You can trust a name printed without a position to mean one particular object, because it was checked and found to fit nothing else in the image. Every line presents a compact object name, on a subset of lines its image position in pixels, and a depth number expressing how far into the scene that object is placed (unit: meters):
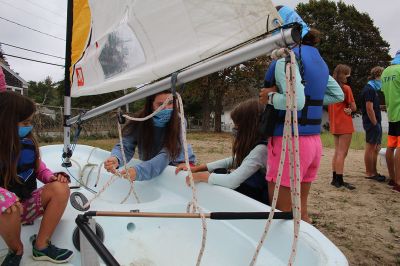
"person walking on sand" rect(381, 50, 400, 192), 3.44
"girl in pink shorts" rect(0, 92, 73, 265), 1.35
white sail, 1.15
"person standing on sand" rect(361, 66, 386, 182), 3.90
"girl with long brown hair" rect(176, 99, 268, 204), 1.85
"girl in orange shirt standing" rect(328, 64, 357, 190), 3.66
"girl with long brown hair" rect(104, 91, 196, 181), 2.15
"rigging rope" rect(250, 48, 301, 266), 0.90
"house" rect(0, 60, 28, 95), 18.58
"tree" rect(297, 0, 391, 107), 24.67
